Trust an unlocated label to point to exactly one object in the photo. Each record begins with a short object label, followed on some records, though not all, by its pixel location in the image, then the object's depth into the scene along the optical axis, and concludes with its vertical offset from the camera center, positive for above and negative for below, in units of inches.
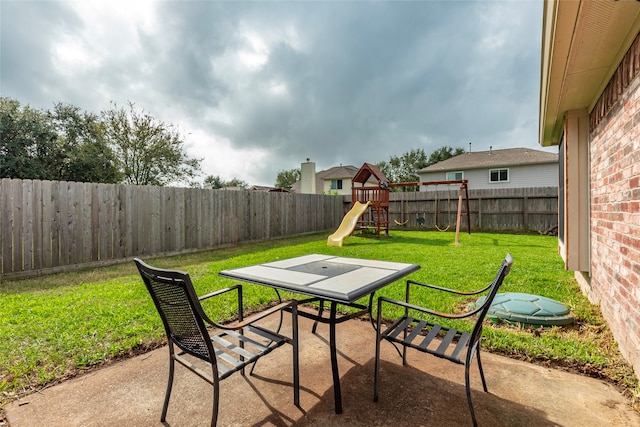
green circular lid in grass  116.0 -40.5
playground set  399.7 +6.8
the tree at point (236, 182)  1989.4 +224.5
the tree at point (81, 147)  610.2 +145.6
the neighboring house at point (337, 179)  1155.3 +139.3
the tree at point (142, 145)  654.5 +164.4
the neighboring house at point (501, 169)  718.9 +115.4
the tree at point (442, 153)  1456.7 +297.2
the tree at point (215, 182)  1885.1 +220.6
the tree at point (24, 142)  525.7 +140.0
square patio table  69.6 -18.3
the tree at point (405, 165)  1545.9 +259.1
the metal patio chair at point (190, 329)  57.2 -24.7
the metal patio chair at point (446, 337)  64.2 -31.8
